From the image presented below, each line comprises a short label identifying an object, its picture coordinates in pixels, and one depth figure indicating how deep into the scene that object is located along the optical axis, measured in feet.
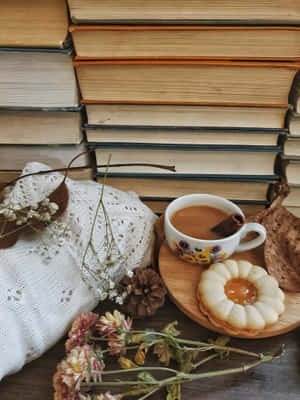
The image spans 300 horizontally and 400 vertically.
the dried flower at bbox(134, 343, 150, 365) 1.59
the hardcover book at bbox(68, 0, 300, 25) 1.56
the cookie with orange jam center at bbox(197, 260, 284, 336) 1.57
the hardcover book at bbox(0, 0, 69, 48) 1.70
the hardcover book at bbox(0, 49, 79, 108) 1.77
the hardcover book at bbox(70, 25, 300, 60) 1.64
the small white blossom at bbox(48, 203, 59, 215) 1.66
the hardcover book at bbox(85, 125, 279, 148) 1.98
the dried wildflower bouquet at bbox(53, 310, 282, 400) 1.42
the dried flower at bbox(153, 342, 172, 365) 1.58
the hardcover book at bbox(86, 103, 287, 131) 1.91
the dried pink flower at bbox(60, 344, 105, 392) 1.40
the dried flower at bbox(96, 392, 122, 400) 1.38
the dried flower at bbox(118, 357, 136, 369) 1.53
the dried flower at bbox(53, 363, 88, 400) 1.41
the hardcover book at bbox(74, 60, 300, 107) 1.75
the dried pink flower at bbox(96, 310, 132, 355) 1.54
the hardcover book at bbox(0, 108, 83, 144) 1.97
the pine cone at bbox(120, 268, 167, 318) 1.72
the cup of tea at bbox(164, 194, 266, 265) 1.77
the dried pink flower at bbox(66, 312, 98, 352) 1.52
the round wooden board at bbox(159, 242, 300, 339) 1.64
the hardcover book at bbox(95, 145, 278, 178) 2.06
